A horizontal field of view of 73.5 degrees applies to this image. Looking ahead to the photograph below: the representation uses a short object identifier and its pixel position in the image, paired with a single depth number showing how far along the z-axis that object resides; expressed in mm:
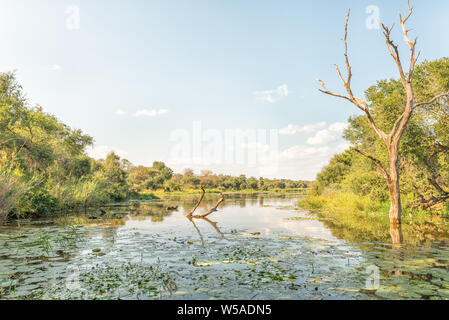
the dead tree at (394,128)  14320
